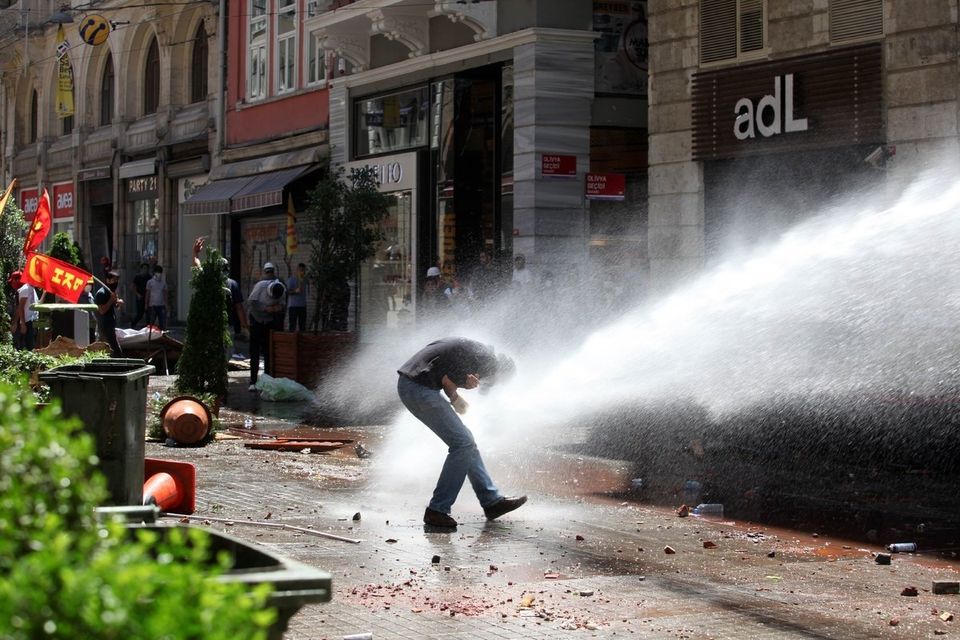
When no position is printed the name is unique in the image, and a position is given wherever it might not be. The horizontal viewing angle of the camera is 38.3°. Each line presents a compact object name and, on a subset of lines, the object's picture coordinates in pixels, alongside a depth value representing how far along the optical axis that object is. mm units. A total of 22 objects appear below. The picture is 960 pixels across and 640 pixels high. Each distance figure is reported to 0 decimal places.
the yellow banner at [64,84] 35281
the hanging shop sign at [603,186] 20984
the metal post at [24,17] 42469
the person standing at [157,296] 29438
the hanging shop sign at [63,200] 42250
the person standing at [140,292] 32469
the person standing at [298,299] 24344
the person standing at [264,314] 19875
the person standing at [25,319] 20062
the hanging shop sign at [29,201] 45438
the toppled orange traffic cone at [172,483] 8828
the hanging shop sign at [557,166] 20859
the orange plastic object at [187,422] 13344
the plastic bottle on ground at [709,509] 9758
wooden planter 18562
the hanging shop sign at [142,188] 36469
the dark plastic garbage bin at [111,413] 7520
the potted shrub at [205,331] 16234
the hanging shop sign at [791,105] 14211
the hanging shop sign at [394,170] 24688
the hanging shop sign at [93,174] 39381
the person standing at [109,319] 21141
